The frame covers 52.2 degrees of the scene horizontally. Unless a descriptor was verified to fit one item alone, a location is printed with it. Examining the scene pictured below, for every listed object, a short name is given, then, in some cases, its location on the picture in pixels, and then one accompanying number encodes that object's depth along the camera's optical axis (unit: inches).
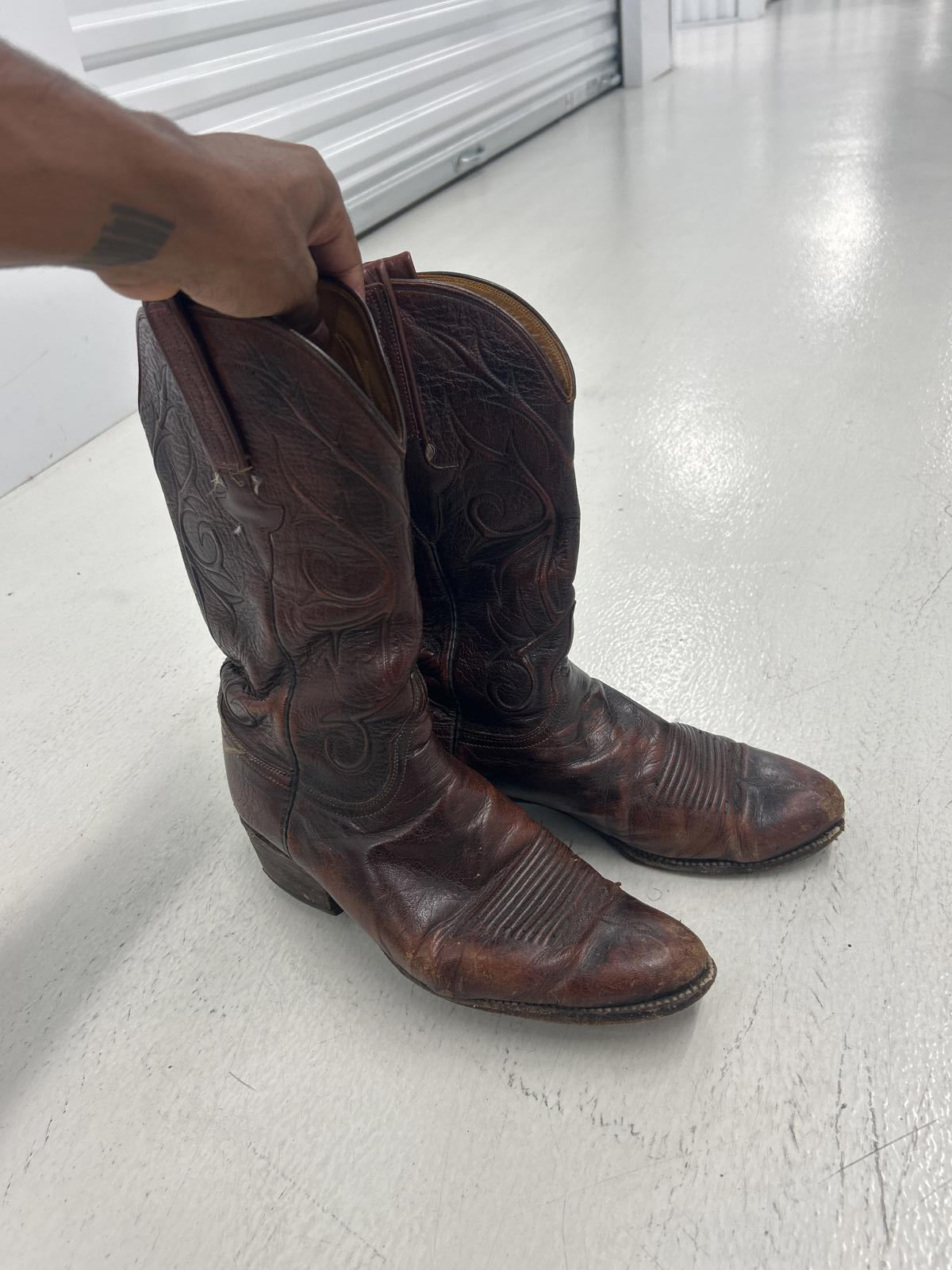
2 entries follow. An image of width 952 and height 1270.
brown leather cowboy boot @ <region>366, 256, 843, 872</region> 30.9
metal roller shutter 87.4
